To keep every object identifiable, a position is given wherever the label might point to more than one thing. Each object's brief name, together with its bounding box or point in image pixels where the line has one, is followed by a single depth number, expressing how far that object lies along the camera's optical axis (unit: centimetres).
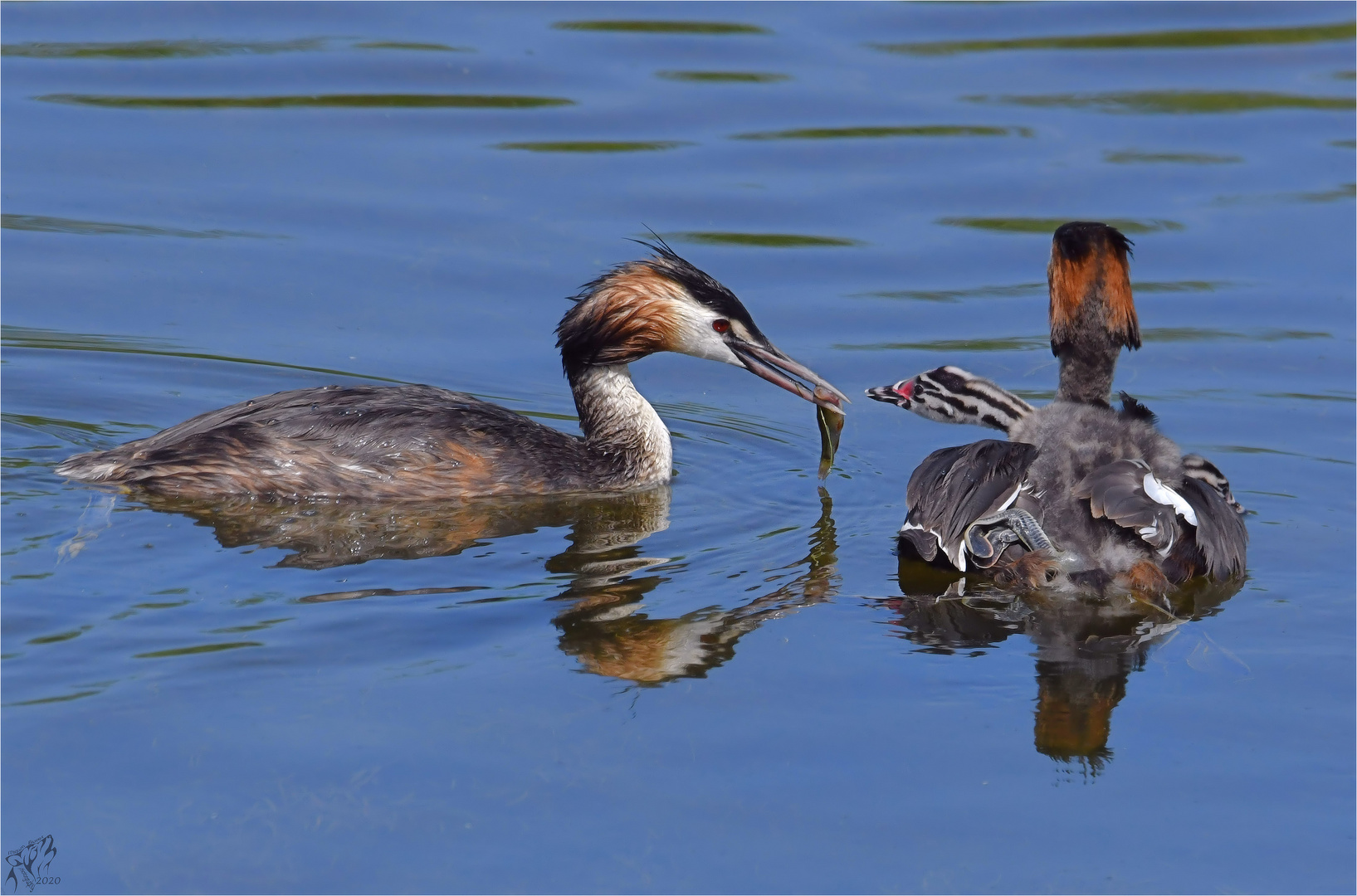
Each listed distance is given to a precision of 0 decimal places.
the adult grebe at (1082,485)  1310
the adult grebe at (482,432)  1511
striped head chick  1466
